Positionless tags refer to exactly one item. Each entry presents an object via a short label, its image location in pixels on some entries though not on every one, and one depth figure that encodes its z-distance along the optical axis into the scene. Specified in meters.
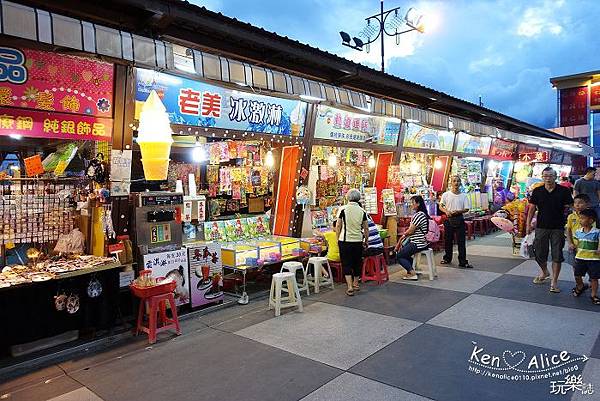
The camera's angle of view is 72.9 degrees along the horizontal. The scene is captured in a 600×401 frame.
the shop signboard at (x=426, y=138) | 12.44
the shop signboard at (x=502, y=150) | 18.44
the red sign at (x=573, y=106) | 29.67
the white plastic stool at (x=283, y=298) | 6.61
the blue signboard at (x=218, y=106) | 6.42
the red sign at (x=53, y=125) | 5.12
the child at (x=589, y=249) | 6.62
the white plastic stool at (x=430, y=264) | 8.61
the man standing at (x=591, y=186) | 10.62
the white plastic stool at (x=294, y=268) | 7.32
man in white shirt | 9.95
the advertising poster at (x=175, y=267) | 6.22
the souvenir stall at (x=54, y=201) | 5.07
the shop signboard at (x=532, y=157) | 20.83
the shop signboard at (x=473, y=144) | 15.39
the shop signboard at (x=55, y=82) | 5.02
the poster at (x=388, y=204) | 11.09
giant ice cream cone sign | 5.61
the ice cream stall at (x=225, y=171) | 6.75
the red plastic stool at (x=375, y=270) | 8.45
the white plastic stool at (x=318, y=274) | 7.93
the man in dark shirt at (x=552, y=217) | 7.34
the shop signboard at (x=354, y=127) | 9.50
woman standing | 7.77
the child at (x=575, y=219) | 6.92
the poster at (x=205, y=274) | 6.72
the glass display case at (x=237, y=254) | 7.38
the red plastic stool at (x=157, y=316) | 5.57
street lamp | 14.76
